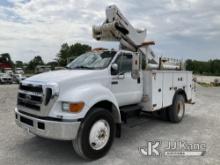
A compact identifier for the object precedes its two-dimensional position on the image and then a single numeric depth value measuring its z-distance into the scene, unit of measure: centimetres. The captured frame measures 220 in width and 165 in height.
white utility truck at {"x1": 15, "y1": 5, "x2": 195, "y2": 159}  299
